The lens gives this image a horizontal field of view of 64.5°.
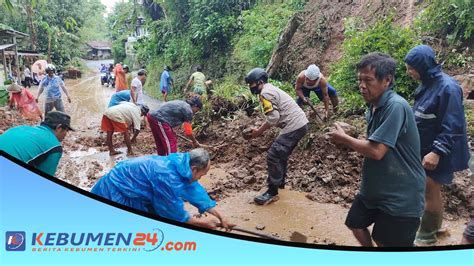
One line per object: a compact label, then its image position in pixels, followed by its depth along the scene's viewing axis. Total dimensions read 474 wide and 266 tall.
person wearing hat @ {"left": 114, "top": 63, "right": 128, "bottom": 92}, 5.84
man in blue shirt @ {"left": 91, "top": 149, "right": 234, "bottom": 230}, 2.04
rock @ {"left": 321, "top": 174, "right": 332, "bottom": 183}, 3.78
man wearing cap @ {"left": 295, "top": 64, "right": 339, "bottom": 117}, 4.52
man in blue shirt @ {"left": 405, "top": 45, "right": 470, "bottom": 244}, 2.31
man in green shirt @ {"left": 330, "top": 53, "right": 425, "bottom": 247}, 1.76
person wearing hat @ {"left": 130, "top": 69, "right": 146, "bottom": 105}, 6.12
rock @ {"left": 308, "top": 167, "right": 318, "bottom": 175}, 4.02
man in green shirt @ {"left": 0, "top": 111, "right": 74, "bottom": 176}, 2.00
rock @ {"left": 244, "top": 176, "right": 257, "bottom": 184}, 4.11
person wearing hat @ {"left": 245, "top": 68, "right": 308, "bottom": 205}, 3.38
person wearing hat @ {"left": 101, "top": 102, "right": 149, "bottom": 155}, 5.02
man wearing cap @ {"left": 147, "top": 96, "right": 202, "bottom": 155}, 3.70
